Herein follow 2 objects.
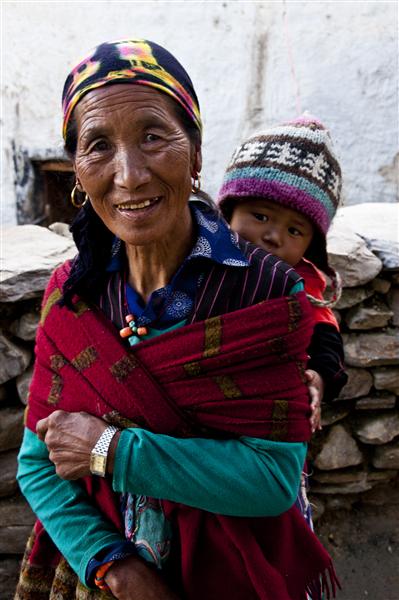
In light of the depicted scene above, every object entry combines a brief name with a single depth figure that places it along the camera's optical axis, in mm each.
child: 1674
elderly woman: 1162
